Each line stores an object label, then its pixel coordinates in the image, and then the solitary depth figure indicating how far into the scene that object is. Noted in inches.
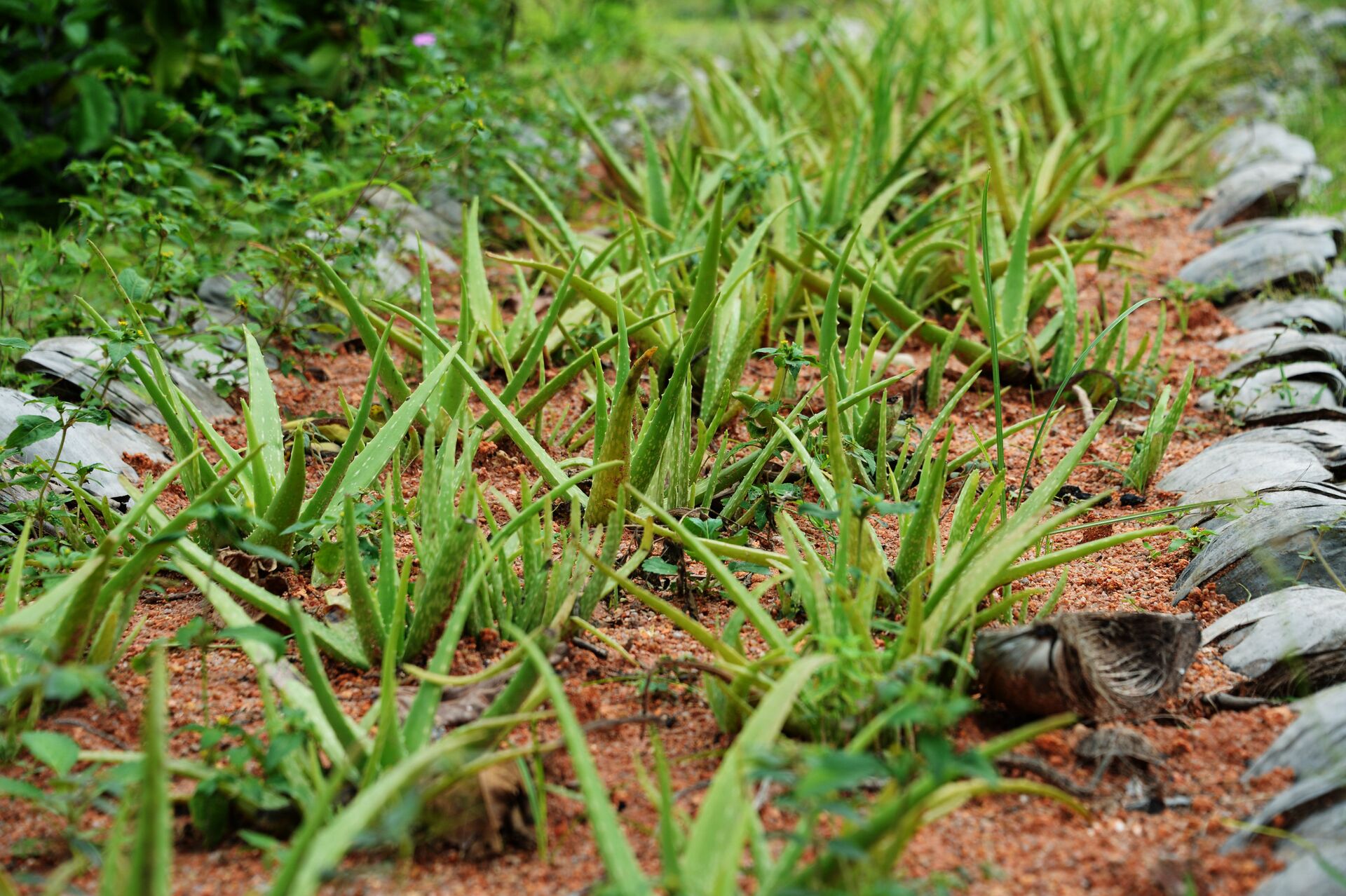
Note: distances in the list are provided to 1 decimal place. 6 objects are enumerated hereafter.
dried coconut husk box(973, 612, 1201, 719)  150.4
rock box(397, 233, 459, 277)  195.0
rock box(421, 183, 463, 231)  205.0
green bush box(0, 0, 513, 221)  199.5
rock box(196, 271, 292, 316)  186.0
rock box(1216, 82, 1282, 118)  236.2
